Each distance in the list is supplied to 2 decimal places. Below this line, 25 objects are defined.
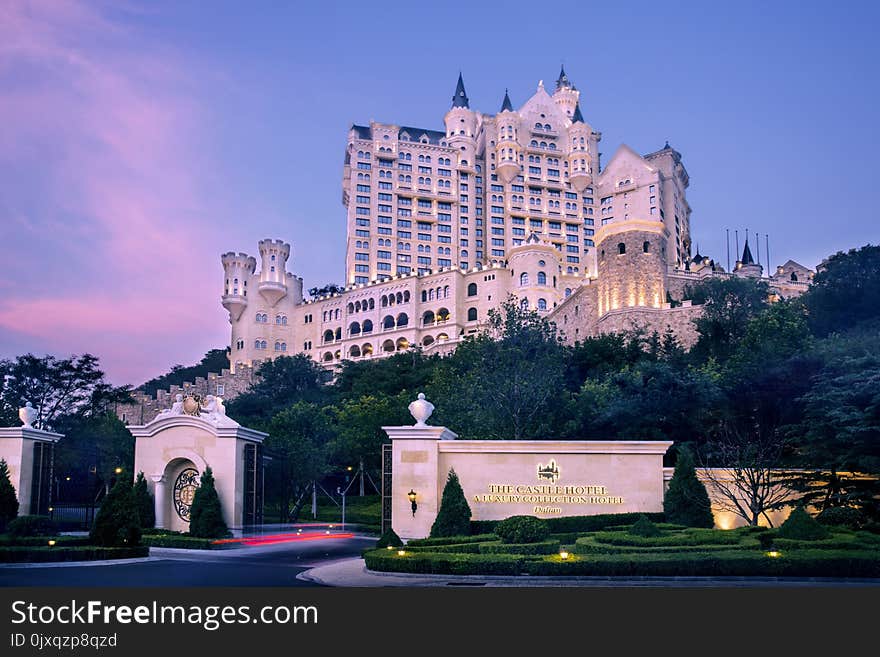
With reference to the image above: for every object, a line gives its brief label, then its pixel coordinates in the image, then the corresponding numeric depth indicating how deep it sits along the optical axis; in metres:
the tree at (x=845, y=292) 49.09
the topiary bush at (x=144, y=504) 26.19
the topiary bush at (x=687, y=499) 22.28
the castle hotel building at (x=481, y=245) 68.56
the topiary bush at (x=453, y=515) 21.30
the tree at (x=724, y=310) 54.28
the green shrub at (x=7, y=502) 25.30
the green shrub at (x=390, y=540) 20.70
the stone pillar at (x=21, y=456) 26.62
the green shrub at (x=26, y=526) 23.09
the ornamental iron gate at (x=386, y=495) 22.69
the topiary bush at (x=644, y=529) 18.84
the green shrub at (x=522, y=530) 18.45
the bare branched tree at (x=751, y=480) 24.09
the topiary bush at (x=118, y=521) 21.30
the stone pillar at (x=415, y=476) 22.42
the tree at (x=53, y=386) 53.47
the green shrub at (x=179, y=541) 24.36
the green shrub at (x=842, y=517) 21.34
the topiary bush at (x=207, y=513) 25.12
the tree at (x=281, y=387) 72.88
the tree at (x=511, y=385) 34.97
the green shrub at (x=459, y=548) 18.61
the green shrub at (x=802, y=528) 18.05
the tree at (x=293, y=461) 40.97
